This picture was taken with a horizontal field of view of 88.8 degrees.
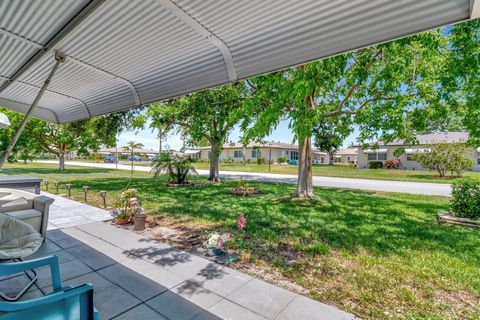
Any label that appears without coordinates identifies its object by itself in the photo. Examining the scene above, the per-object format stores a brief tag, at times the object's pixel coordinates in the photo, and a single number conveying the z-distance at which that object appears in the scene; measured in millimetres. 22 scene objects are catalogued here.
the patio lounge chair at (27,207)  4527
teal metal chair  1443
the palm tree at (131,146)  10625
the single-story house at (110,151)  70875
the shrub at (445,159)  19941
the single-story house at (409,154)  28984
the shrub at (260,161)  42912
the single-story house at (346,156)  64562
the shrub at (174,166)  14328
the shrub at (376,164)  32847
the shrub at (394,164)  31844
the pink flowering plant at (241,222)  5680
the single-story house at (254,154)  46025
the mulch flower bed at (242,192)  11446
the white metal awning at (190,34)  2047
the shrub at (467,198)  7070
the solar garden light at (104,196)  7906
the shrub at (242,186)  11769
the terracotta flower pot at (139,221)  5848
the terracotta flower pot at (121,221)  6222
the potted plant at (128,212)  5867
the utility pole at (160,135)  16588
